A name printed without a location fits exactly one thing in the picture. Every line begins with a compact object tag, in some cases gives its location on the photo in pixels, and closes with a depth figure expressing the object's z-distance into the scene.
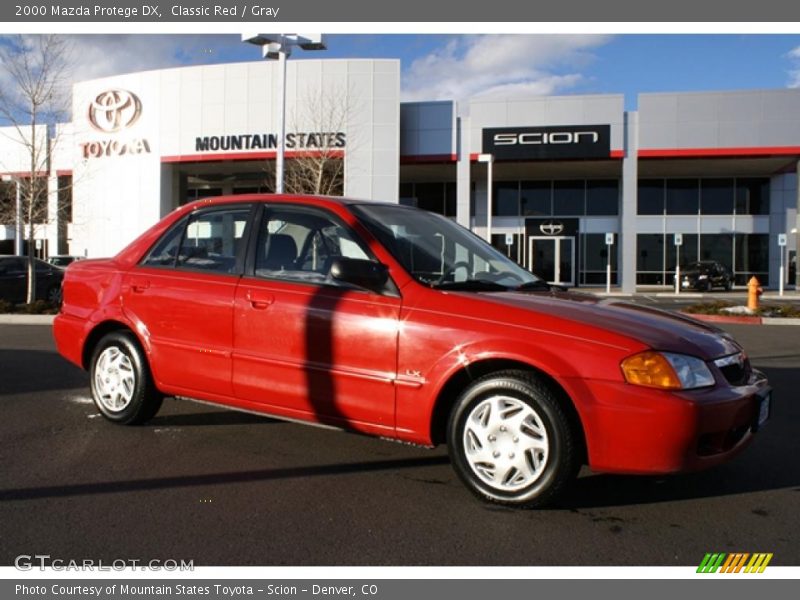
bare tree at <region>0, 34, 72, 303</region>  16.56
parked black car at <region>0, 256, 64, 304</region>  17.53
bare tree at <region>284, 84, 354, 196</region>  25.56
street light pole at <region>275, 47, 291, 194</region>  18.30
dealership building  26.45
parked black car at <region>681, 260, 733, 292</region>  29.70
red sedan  3.56
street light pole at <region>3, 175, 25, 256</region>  19.01
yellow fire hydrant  16.70
